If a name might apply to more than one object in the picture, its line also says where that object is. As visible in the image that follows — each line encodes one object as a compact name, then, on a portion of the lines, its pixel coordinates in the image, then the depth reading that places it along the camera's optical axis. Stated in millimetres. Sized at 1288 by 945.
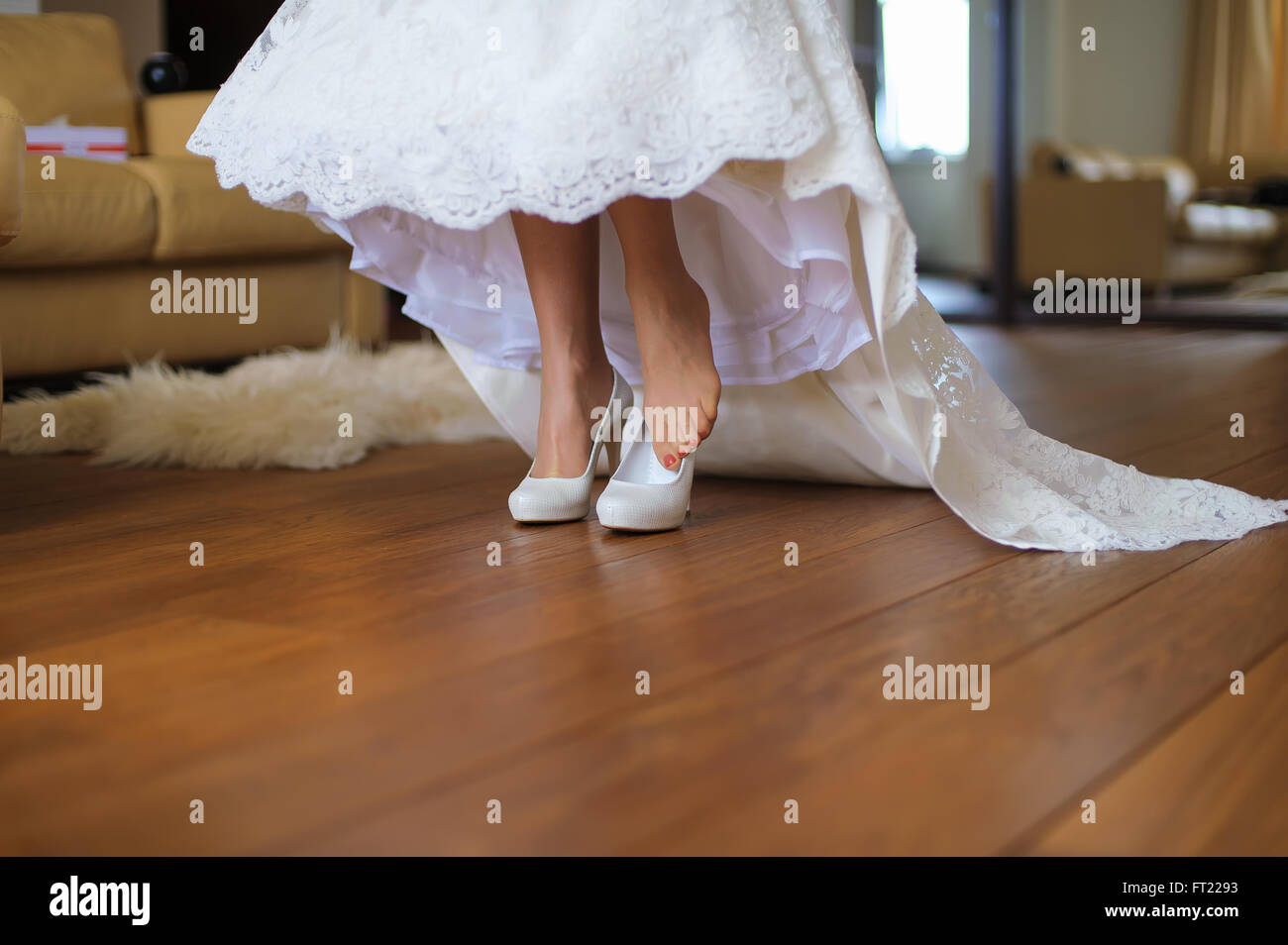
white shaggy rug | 1775
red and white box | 2596
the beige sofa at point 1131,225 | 4102
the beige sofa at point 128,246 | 2273
